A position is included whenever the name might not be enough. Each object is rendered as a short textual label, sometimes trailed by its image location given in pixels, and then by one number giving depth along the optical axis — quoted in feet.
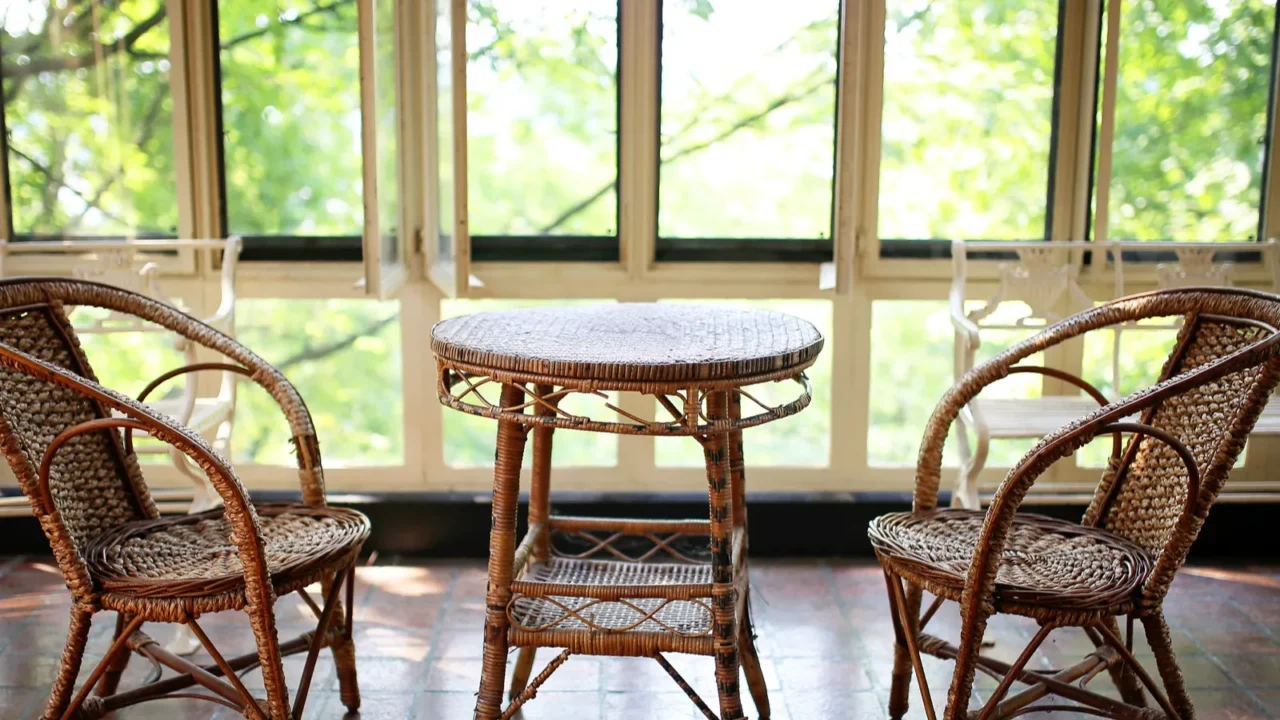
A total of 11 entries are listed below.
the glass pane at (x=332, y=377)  12.17
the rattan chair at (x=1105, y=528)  6.62
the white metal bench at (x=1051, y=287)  10.32
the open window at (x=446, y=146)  9.89
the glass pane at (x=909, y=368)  12.27
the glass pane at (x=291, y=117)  11.45
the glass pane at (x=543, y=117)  11.65
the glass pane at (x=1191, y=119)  11.64
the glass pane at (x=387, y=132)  9.95
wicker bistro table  6.54
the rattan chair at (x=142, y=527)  6.73
